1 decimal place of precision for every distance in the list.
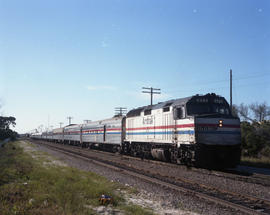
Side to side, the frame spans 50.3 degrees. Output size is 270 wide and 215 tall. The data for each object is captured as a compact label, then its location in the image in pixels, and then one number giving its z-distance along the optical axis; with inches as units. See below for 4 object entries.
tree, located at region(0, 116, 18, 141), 3025.1
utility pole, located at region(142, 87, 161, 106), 1741.8
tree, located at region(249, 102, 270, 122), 2551.2
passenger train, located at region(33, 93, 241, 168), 571.5
